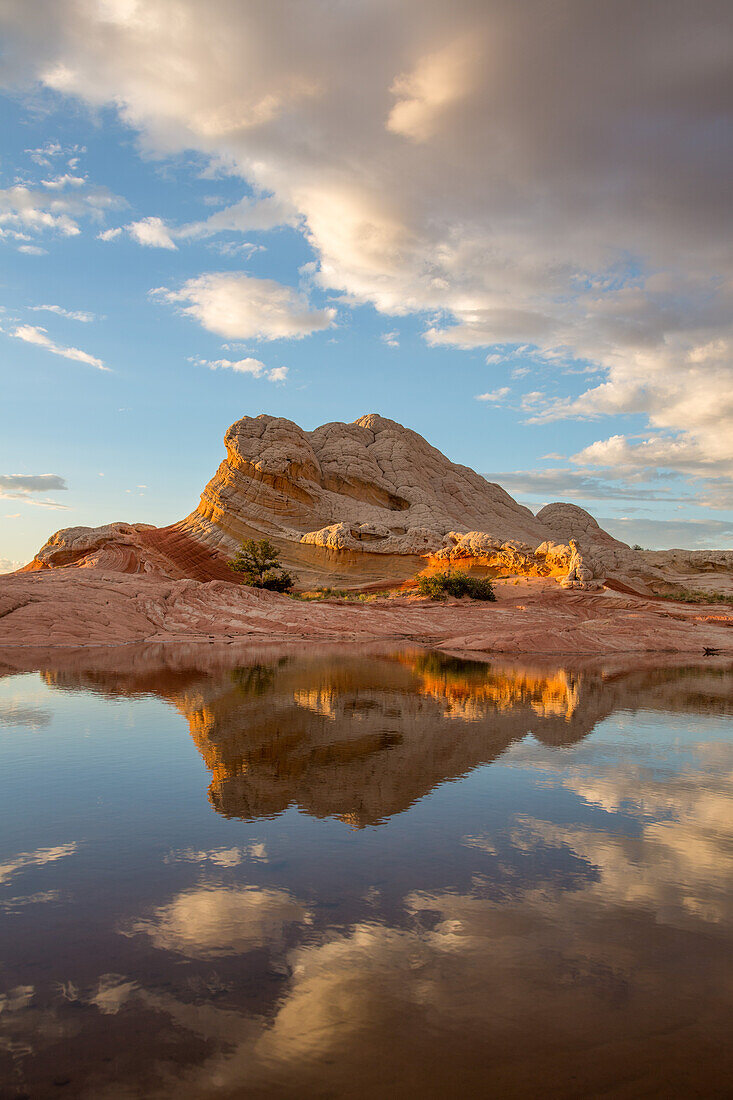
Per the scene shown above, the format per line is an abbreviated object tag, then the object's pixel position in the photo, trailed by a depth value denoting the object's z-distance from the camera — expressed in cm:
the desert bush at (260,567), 4050
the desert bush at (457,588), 3750
